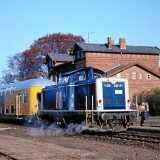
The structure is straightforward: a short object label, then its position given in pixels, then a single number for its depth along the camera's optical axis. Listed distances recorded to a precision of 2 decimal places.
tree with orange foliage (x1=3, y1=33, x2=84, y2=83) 80.25
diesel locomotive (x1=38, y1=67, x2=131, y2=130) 18.56
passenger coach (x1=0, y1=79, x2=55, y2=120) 27.16
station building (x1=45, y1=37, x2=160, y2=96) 61.22
